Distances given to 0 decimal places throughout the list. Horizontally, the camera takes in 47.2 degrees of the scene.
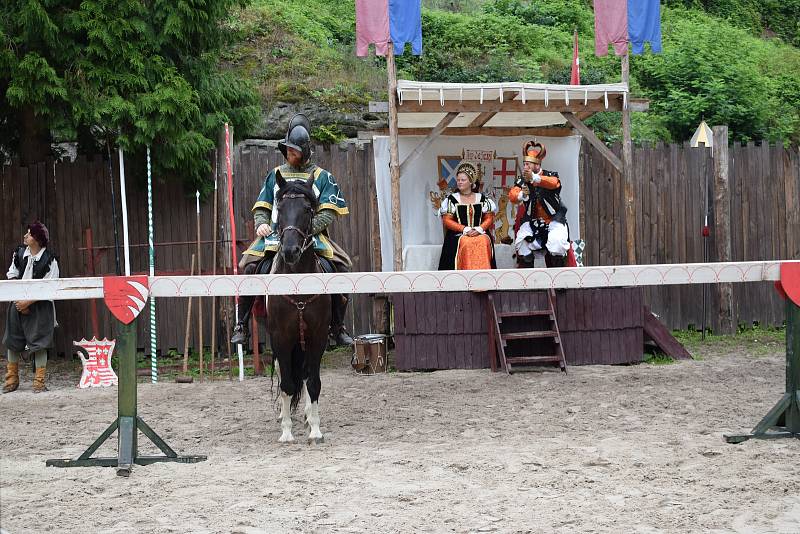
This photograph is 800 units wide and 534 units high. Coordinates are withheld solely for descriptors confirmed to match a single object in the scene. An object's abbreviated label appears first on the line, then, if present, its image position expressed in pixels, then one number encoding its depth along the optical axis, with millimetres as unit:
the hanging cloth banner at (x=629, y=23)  10195
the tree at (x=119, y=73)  9258
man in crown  10281
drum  9820
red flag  11438
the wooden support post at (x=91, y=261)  10016
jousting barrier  6043
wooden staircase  9633
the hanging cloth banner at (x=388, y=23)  9562
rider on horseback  7012
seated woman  10039
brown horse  6328
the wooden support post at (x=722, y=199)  11352
